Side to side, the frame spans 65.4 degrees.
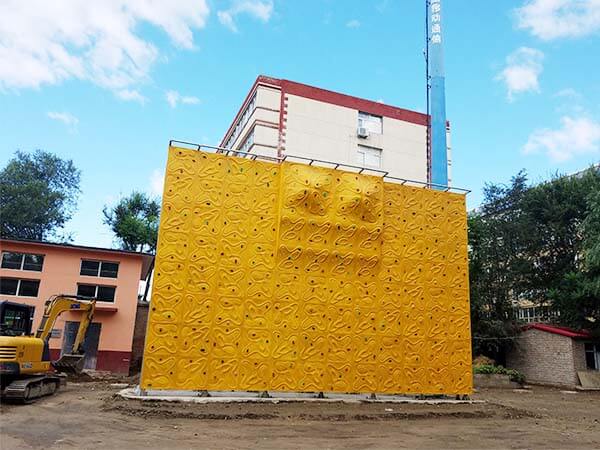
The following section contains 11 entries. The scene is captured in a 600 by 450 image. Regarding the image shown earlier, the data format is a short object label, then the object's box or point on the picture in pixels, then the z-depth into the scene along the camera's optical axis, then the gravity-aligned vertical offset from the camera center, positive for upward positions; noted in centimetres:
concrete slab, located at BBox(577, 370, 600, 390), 2066 -154
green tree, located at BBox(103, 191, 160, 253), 2875 +603
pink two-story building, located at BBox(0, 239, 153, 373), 1825 +123
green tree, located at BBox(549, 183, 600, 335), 2060 +261
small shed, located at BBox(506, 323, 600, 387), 2139 -54
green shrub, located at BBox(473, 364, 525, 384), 2112 -144
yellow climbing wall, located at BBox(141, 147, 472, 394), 1187 +119
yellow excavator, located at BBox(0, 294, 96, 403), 1052 -84
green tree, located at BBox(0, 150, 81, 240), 2941 +757
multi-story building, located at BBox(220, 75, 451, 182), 2654 +1194
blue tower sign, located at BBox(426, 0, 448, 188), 2778 +1400
